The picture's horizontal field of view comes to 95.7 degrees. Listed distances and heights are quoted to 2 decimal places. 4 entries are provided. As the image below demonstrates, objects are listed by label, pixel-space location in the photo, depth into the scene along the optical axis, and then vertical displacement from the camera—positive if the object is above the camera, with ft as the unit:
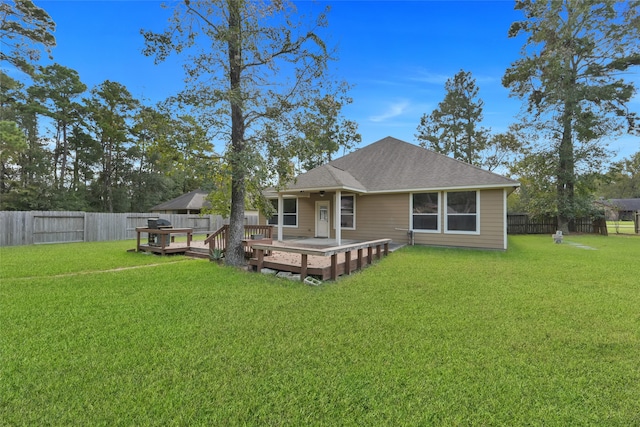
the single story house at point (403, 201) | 33.45 +2.17
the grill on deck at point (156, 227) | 31.60 -1.23
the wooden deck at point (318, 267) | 18.70 -3.42
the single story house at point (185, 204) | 86.99 +3.53
